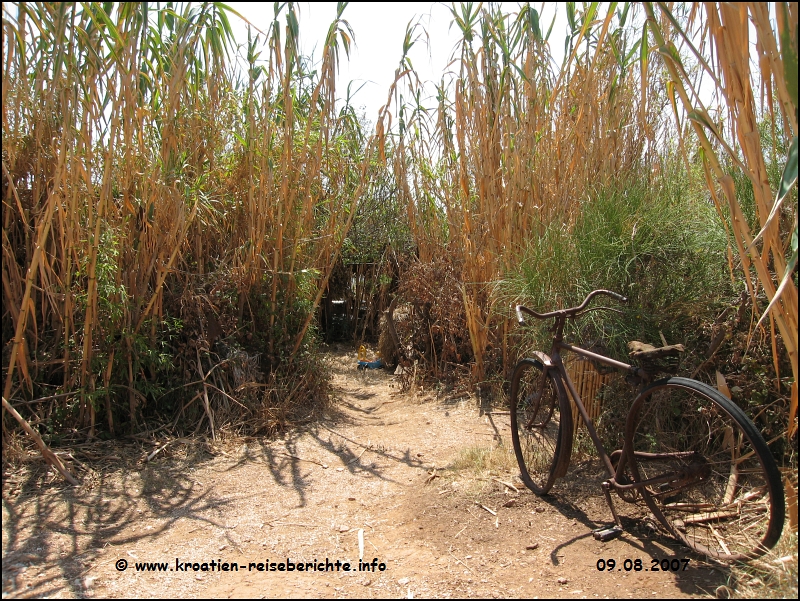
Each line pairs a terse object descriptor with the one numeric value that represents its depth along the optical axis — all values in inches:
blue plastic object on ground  252.8
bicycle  91.1
